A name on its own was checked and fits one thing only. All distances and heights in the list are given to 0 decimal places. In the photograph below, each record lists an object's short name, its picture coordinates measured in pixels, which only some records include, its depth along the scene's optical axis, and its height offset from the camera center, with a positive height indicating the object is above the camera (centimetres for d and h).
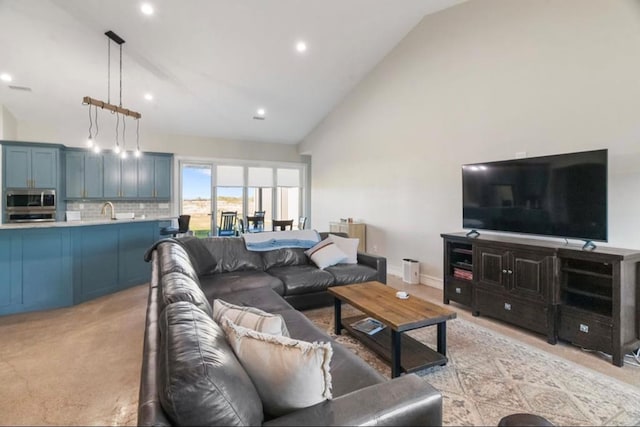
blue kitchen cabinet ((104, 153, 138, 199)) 655 +74
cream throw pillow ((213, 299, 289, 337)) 134 -48
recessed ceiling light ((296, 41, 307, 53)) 482 +260
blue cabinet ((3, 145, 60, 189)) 570 +84
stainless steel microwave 574 +13
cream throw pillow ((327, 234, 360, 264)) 412 -46
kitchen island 353 -64
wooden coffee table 223 -80
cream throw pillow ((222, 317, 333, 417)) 109 -57
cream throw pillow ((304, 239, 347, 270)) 394 -55
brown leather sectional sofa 85 -53
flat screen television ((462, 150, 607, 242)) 279 +18
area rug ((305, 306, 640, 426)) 191 -123
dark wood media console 254 -73
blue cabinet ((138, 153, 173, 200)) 686 +80
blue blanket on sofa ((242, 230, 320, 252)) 403 -37
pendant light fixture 389 +180
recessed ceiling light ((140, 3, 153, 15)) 379 +251
